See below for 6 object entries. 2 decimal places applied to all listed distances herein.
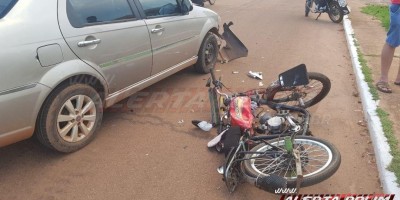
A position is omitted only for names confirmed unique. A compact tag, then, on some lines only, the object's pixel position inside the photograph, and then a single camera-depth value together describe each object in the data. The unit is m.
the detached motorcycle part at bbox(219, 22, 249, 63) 6.59
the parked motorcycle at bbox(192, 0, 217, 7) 12.18
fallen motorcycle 2.97
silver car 3.04
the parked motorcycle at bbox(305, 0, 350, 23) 10.17
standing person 4.87
